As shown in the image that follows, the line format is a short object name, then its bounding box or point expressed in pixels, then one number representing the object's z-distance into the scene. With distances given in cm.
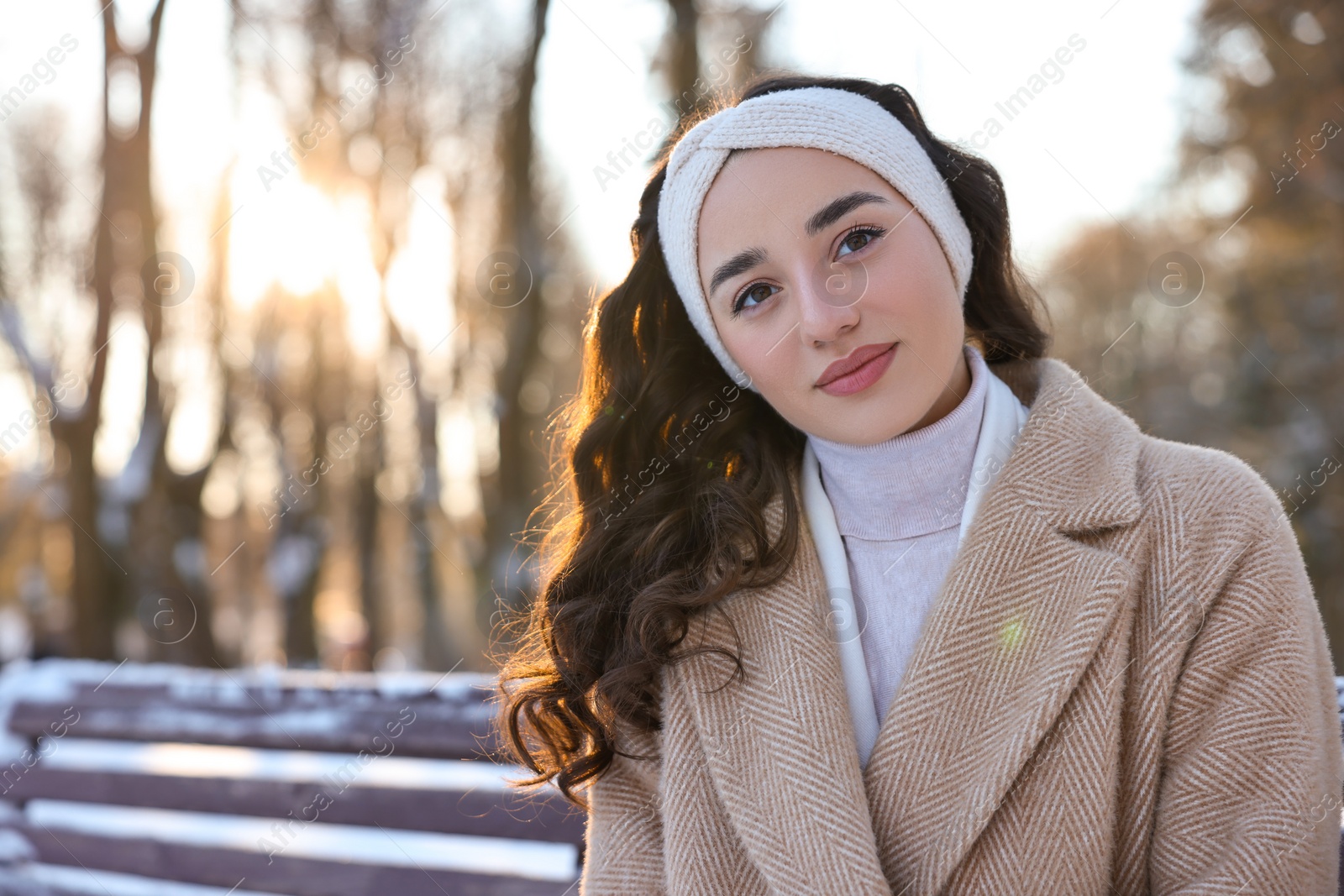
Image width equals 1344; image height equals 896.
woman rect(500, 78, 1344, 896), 151
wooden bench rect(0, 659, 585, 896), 180
